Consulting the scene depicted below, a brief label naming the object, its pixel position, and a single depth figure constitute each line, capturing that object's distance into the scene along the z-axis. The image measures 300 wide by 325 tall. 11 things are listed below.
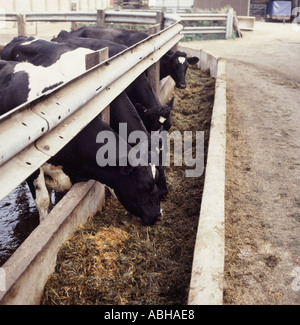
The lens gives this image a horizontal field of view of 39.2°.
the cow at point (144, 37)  8.24
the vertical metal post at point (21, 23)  9.25
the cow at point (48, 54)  5.43
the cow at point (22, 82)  4.38
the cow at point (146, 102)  5.33
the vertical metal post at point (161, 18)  9.40
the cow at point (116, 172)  3.86
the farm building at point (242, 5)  26.33
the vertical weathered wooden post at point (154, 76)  6.27
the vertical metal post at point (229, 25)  17.44
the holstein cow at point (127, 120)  4.43
